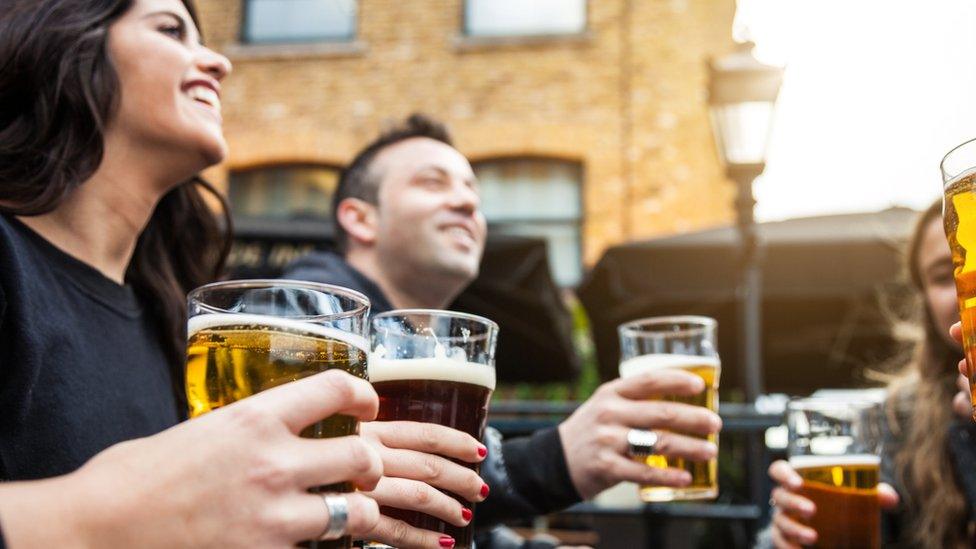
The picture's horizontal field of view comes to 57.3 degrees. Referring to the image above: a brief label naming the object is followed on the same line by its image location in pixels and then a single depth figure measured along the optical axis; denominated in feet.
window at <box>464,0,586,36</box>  35.60
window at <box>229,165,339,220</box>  36.29
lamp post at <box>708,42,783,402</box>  16.81
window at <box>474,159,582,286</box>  34.68
